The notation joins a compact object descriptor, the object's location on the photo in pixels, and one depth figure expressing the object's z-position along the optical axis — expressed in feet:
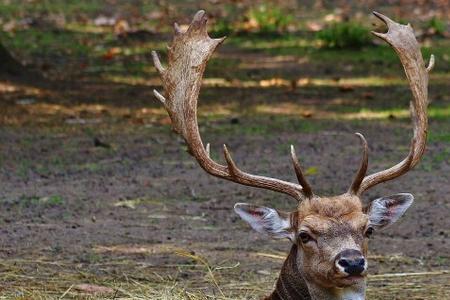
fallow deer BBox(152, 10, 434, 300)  41.14
